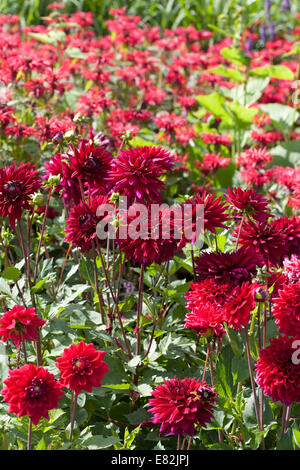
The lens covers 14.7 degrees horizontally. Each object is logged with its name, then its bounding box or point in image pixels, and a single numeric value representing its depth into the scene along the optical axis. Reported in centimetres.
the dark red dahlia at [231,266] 217
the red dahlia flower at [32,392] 203
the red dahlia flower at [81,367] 206
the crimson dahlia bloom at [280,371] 208
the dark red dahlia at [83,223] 232
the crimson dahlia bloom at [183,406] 208
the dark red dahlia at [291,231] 235
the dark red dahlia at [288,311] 210
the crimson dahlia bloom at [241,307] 209
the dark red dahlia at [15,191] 232
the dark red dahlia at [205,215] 223
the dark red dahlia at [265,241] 224
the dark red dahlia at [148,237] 219
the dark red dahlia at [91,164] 234
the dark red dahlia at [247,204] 225
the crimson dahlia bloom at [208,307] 214
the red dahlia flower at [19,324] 212
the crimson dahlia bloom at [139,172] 227
